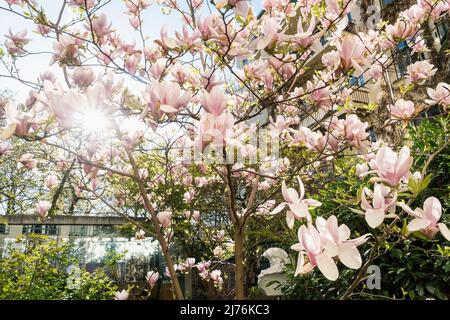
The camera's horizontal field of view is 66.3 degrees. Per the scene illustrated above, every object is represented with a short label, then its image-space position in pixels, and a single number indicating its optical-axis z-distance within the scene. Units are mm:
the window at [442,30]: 6955
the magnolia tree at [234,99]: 946
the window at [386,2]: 8433
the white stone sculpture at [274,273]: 3504
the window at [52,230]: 9614
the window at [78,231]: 10260
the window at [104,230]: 9107
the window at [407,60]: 7526
